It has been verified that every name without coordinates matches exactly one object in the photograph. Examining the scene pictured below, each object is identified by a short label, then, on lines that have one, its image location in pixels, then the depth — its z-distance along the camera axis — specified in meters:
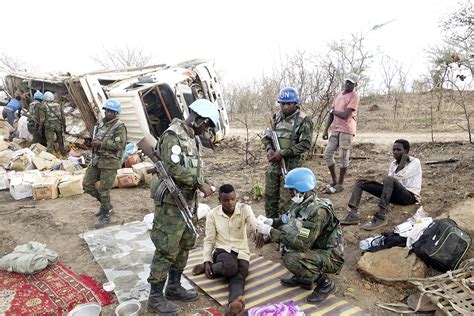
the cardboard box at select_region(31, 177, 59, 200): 5.79
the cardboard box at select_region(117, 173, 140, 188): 6.34
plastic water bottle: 3.63
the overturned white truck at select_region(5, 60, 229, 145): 7.02
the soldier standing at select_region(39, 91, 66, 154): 7.61
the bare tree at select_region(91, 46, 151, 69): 28.59
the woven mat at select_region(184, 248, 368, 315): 2.85
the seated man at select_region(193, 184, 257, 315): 3.17
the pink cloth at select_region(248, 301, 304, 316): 2.60
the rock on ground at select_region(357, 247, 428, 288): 3.15
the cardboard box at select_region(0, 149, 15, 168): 7.29
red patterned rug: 2.94
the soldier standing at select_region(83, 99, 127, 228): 4.48
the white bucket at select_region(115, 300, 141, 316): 2.75
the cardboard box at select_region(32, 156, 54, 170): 6.96
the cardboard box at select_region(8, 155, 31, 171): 7.08
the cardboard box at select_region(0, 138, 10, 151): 7.78
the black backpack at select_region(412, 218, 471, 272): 3.03
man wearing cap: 4.86
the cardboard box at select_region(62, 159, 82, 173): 6.95
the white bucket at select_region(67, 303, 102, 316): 2.73
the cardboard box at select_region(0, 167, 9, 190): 6.39
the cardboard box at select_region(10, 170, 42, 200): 5.85
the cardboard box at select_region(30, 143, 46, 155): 7.87
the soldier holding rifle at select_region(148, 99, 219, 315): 2.62
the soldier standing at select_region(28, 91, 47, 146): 7.50
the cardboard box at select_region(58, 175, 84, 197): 5.89
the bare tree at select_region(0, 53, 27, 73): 30.03
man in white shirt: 4.02
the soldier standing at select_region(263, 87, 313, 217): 3.74
